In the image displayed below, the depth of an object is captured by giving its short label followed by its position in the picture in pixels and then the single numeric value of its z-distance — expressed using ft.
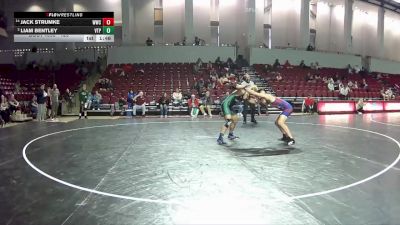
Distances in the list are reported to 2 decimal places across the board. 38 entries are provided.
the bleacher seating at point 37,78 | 66.44
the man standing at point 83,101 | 54.70
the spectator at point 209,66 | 74.39
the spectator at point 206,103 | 57.26
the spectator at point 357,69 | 93.29
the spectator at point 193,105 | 56.90
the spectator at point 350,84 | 77.66
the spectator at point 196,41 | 80.79
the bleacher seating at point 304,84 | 70.90
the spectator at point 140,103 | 56.55
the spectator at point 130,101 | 56.44
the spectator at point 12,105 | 48.40
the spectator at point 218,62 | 76.96
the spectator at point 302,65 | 85.05
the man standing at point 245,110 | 42.92
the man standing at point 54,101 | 52.37
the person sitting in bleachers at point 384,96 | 77.60
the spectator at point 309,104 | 63.21
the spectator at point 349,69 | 90.86
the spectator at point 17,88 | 63.61
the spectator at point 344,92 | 71.41
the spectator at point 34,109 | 51.88
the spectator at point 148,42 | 80.98
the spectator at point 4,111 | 45.06
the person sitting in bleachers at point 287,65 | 82.40
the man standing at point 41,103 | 47.66
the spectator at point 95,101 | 58.03
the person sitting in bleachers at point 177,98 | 60.08
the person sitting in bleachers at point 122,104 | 58.34
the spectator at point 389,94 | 78.16
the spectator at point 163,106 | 56.34
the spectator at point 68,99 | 59.98
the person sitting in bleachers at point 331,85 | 73.97
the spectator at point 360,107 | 65.21
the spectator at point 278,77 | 74.21
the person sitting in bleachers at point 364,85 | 81.24
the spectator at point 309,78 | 77.10
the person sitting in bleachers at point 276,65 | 80.94
